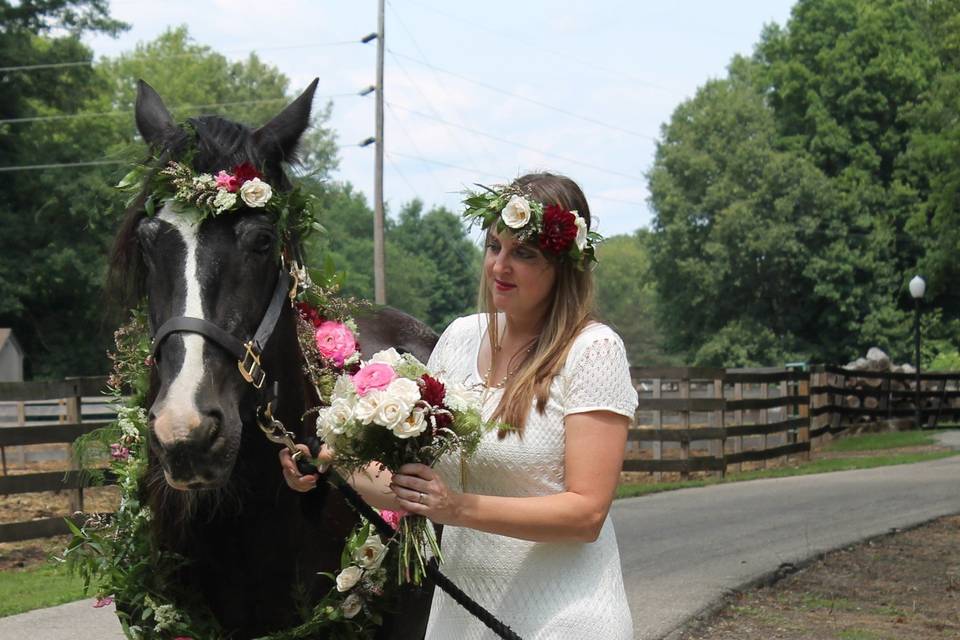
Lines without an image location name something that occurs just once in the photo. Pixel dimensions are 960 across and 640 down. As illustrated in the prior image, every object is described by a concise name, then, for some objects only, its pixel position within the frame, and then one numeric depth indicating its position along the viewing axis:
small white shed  35.26
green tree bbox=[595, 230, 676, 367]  94.31
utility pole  25.46
